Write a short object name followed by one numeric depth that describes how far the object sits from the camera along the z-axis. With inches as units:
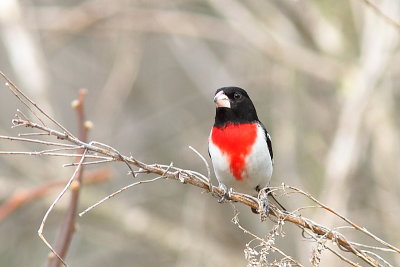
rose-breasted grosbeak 306.0
